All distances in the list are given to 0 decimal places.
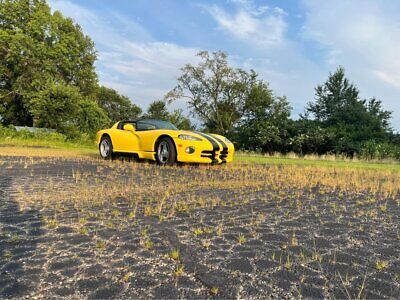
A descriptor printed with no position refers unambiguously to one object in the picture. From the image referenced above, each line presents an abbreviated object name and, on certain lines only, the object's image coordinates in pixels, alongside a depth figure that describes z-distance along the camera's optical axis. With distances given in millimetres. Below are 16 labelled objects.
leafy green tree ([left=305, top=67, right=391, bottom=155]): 23366
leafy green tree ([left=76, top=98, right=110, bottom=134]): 28031
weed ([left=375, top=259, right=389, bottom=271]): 2301
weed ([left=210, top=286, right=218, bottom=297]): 1862
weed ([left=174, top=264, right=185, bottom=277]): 2114
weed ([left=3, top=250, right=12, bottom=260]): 2352
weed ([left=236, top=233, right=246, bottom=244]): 2800
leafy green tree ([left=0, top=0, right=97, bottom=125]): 28359
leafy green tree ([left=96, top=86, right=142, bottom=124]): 50406
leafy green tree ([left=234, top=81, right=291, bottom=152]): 25453
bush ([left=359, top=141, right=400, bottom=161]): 20828
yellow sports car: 8922
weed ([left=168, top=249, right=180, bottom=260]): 2391
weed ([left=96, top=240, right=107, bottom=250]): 2569
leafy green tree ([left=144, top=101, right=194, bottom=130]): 35825
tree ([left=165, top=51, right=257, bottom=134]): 36750
